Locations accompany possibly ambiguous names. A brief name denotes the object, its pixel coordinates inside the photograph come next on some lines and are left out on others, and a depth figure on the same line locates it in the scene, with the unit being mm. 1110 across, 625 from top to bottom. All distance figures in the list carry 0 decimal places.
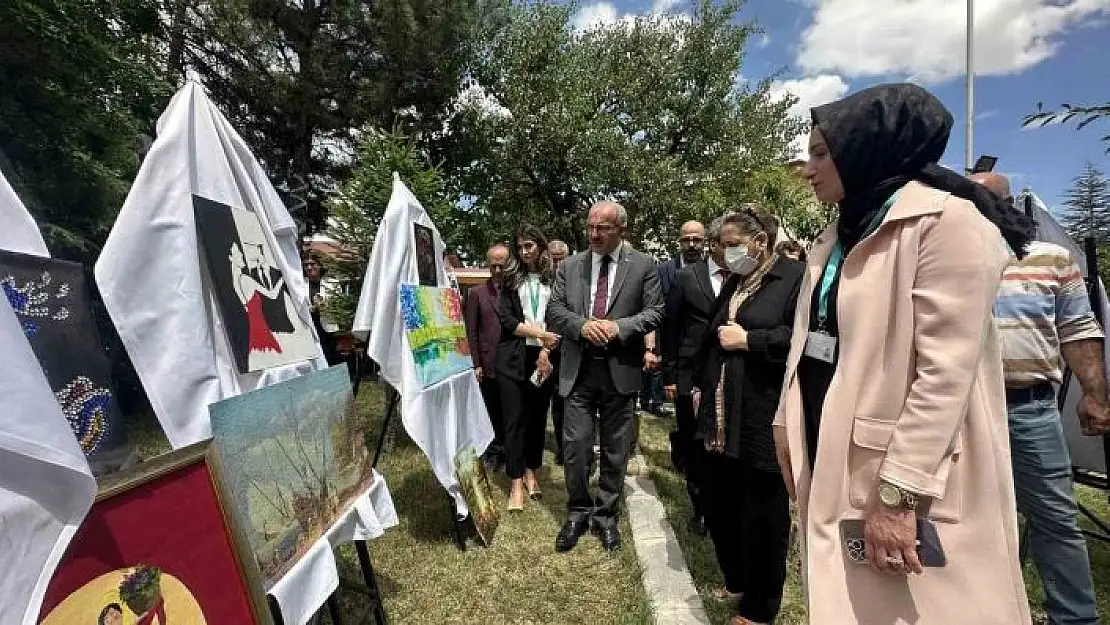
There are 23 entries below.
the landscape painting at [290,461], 1585
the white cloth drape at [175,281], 1514
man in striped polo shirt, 2293
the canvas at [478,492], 3447
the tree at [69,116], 5504
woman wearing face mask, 2492
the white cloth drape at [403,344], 3023
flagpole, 12156
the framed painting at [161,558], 1129
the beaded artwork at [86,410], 1284
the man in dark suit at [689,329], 3736
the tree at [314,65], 11609
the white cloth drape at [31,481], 916
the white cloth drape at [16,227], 1217
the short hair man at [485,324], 4684
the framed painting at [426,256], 3516
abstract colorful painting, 3176
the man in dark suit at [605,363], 3512
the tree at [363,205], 5969
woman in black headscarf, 1314
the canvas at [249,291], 1774
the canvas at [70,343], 1225
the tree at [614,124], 14336
